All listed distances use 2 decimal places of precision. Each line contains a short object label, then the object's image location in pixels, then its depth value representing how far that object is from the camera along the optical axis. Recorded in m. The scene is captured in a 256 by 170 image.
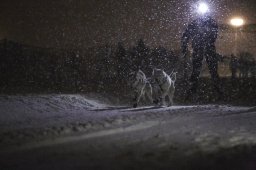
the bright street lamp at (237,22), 27.54
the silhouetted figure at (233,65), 35.35
